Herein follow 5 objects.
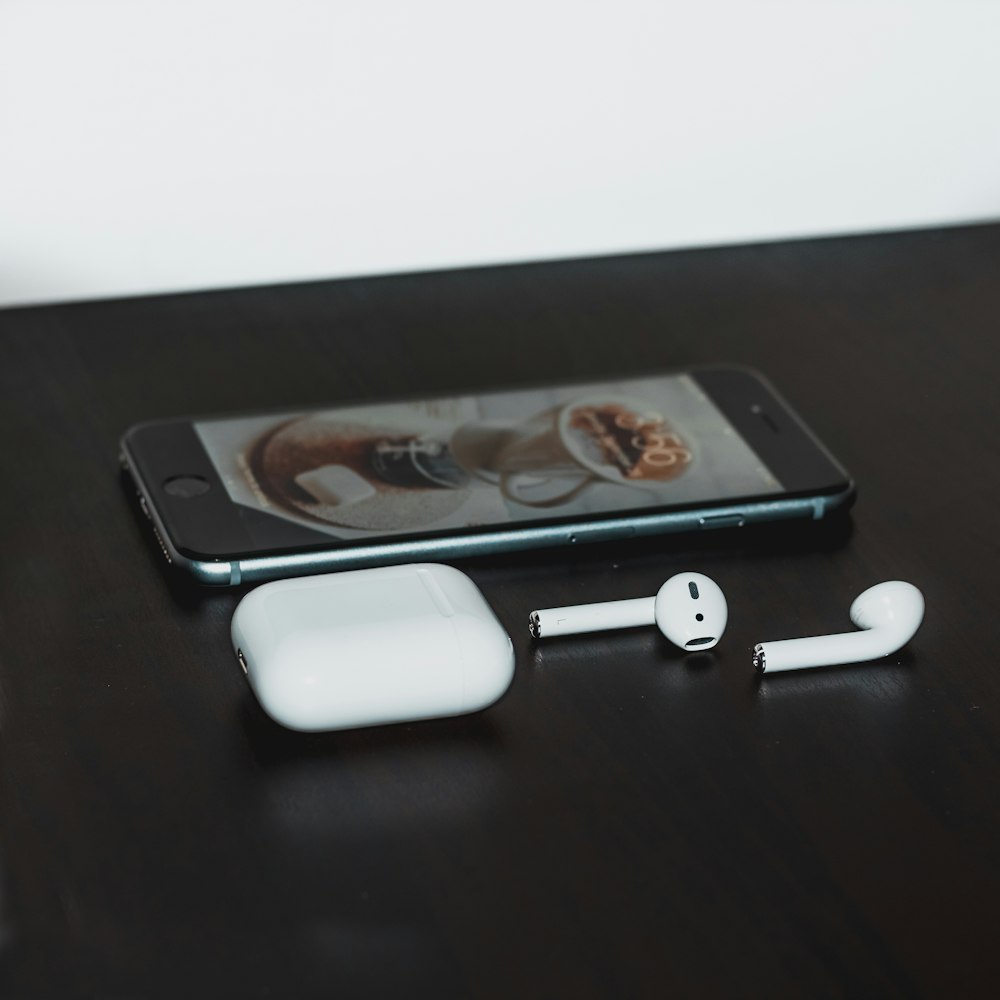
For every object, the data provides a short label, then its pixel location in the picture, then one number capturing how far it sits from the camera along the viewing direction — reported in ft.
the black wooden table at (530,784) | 1.90
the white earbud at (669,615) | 2.11
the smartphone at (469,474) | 2.19
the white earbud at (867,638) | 2.11
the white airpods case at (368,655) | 2.00
